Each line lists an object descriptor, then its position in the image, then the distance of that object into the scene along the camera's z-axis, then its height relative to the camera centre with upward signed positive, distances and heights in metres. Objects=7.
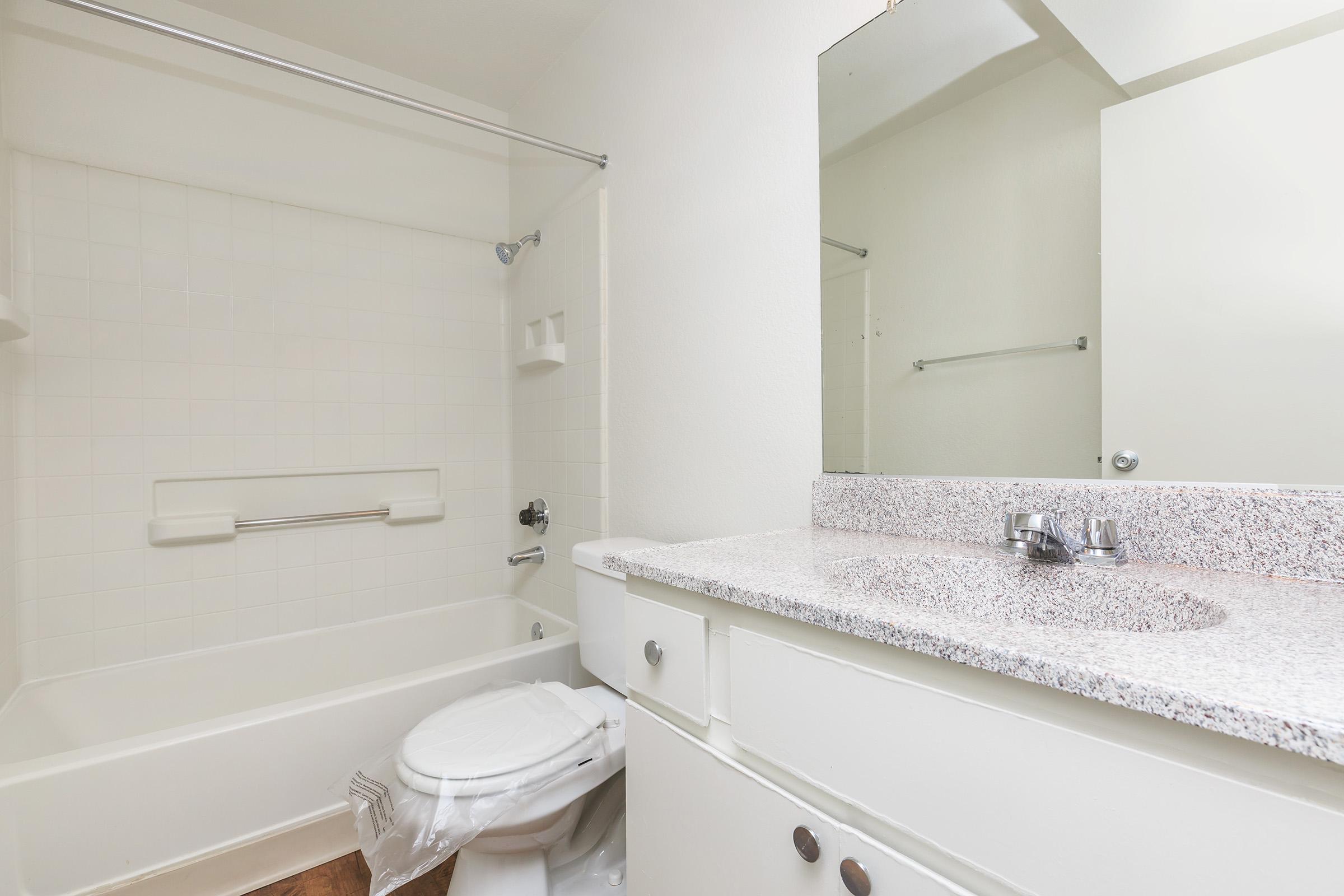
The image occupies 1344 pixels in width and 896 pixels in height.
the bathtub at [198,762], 1.18 -0.72
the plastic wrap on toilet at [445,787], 1.00 -0.61
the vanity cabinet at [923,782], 0.37 -0.27
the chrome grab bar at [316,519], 1.91 -0.24
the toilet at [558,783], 1.06 -0.64
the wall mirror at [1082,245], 0.72 +0.29
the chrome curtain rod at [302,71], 1.27 +0.91
